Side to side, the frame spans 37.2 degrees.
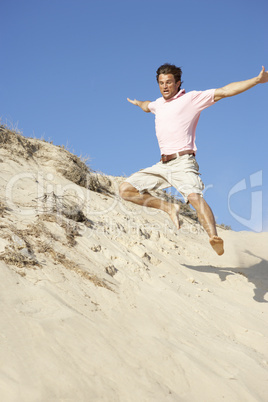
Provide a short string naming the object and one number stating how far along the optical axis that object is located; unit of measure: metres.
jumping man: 4.74
